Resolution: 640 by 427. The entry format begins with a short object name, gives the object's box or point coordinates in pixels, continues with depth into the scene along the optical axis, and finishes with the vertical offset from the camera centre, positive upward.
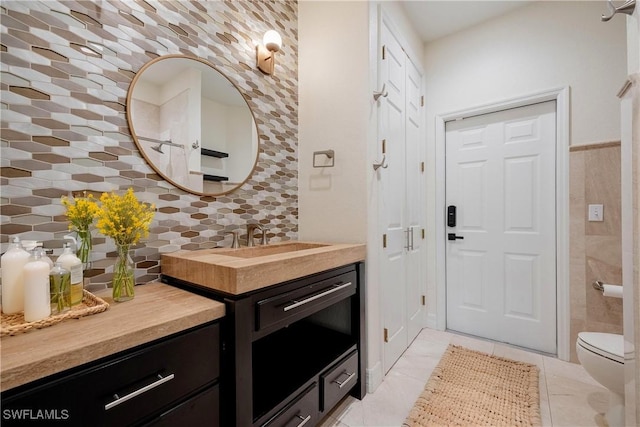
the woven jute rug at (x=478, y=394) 1.49 -1.14
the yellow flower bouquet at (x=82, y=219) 0.91 -0.02
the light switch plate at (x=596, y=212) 1.93 -0.01
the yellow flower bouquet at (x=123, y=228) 0.94 -0.05
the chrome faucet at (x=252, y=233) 1.69 -0.12
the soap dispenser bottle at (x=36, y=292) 0.75 -0.22
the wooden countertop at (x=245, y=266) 0.96 -0.22
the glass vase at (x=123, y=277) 0.97 -0.23
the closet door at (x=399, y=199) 1.91 +0.11
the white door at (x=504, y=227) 2.21 -0.13
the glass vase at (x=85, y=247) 0.97 -0.12
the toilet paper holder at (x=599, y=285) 1.71 -0.48
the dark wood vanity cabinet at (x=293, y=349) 0.94 -0.73
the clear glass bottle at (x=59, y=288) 0.81 -0.23
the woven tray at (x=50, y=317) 0.68 -0.29
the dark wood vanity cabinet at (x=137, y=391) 0.58 -0.44
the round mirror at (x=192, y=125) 1.26 +0.47
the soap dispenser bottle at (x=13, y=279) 0.79 -0.19
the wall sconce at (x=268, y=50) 1.75 +1.08
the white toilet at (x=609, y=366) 1.35 -0.79
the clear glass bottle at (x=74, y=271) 0.86 -0.18
